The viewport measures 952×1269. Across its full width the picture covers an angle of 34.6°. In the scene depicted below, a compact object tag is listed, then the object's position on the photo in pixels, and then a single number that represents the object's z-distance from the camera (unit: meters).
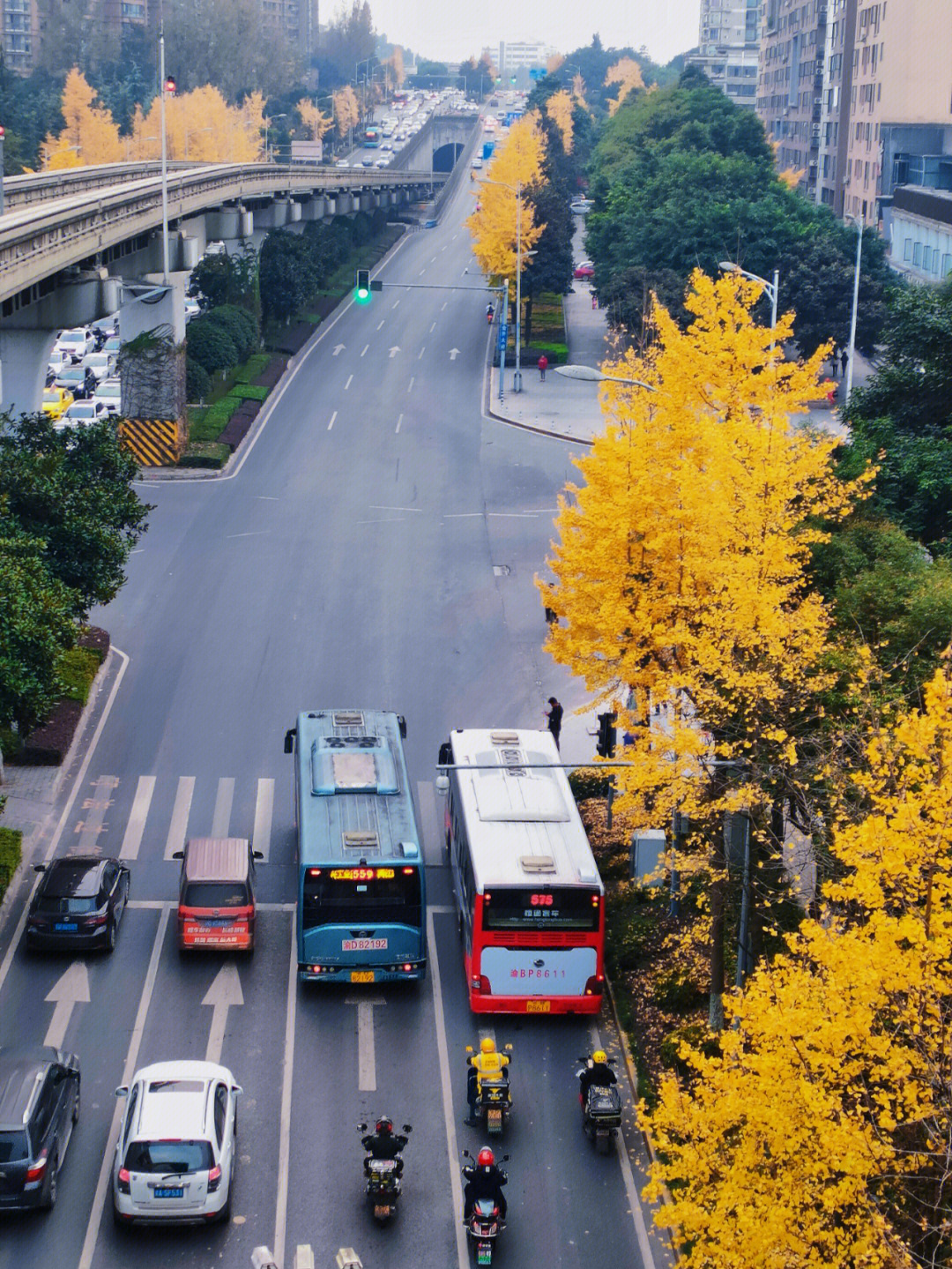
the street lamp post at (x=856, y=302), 59.63
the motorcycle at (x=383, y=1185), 19.31
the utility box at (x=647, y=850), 27.03
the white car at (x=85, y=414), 59.44
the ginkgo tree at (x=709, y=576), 20.34
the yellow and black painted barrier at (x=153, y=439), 54.84
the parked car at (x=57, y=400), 59.97
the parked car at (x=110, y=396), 62.34
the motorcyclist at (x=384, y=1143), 19.36
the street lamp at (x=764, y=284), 34.18
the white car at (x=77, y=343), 76.25
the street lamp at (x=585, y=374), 26.84
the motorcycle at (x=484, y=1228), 18.56
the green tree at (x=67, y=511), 31.14
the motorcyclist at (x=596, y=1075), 21.44
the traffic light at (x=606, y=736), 29.84
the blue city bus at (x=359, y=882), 24.00
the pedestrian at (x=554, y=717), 33.66
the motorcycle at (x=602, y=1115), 21.19
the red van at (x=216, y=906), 25.42
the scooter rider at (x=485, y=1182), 18.67
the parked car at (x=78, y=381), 66.50
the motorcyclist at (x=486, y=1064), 21.38
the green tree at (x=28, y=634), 24.81
